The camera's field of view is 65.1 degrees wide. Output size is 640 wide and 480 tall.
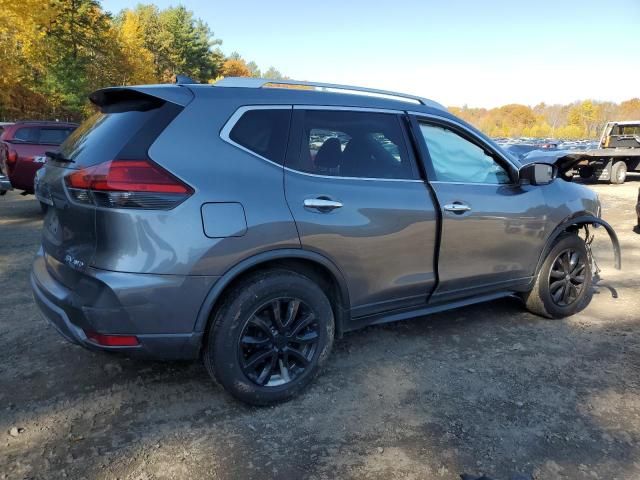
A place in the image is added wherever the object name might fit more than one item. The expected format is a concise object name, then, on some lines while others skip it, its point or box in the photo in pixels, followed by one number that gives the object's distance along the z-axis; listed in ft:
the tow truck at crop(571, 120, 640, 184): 52.47
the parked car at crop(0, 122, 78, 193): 28.76
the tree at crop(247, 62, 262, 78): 398.79
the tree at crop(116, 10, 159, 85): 132.57
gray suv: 7.98
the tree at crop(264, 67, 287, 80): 409.33
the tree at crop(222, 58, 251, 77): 236.30
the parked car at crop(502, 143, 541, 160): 60.03
